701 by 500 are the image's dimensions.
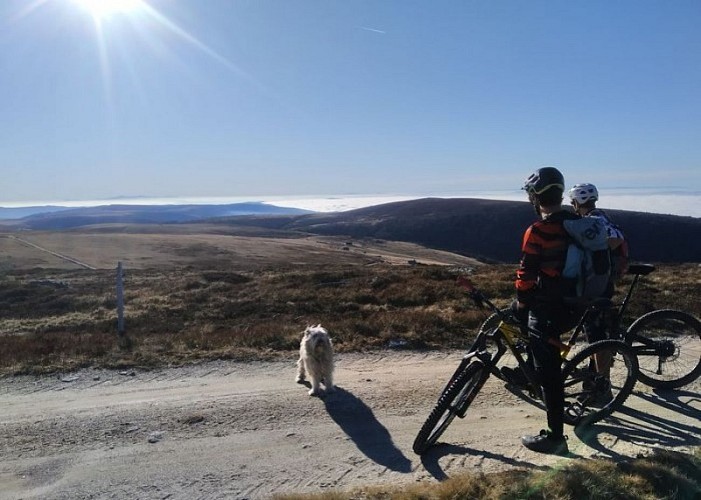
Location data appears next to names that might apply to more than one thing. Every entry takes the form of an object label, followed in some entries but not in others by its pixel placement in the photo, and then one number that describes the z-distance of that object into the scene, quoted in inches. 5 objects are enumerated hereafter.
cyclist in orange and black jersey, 221.6
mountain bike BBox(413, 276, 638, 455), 238.2
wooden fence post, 501.9
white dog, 335.6
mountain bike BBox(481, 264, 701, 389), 290.8
